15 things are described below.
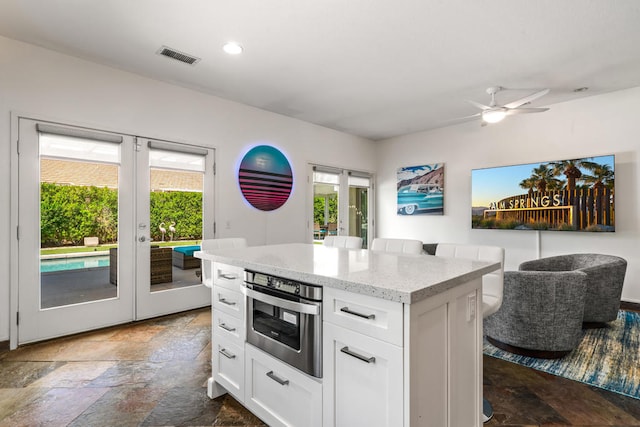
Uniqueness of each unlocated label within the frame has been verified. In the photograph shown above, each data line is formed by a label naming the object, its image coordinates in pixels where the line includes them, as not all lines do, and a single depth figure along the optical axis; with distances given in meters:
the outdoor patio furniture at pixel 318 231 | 5.47
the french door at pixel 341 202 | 5.56
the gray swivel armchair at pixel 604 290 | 3.16
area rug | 2.26
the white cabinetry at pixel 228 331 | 1.94
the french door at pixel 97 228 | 2.94
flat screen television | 3.96
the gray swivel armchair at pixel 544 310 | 2.51
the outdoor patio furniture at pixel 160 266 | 3.70
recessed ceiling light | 2.89
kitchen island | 1.16
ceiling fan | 3.45
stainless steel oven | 1.46
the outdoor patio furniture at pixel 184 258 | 3.89
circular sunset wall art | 4.52
